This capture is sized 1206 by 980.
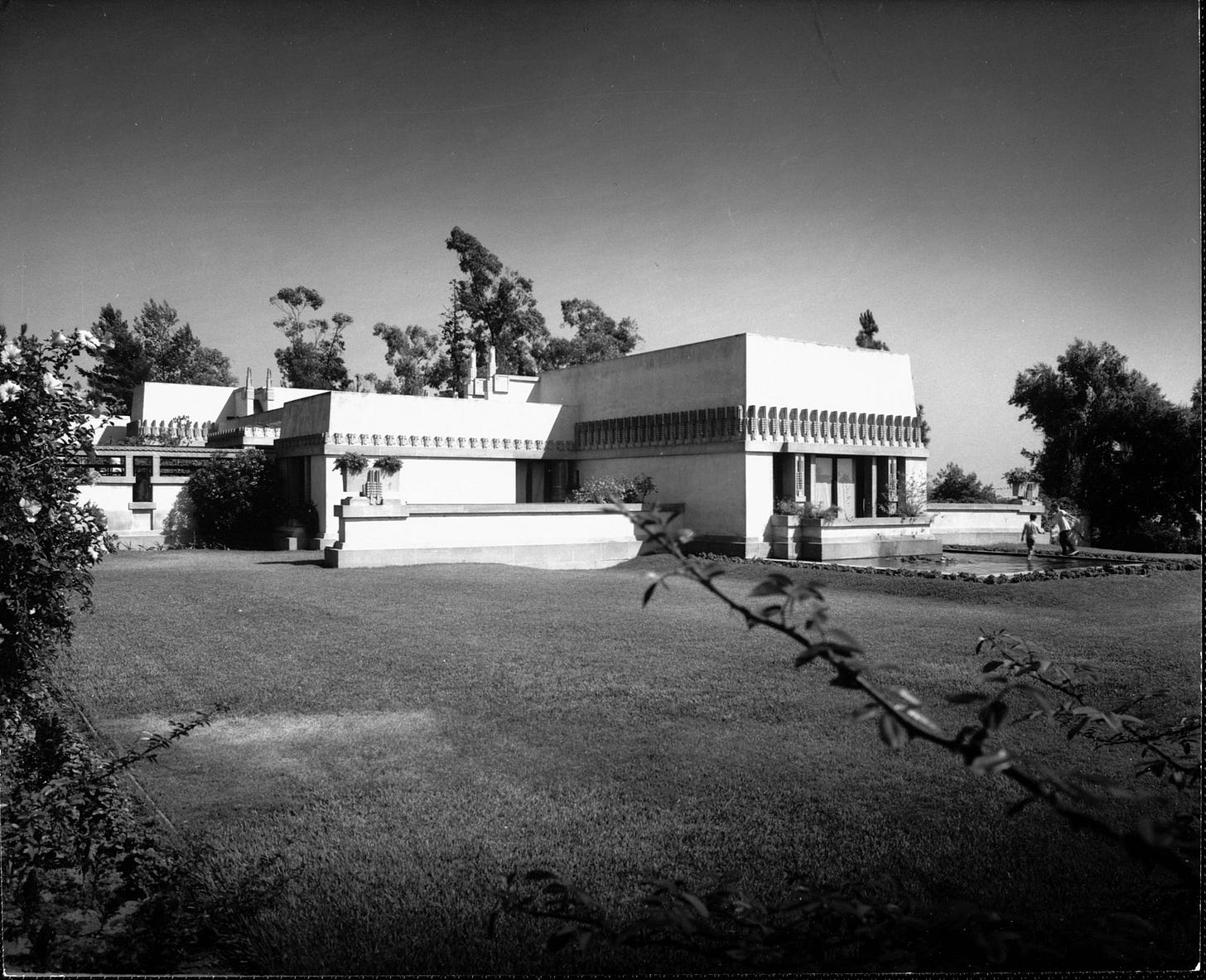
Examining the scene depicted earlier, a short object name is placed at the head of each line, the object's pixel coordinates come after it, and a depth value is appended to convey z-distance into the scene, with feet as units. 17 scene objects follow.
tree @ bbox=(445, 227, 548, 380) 118.01
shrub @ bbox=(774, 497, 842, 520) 62.28
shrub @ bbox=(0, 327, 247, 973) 9.17
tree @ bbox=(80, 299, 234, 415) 132.77
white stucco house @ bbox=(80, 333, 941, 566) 60.18
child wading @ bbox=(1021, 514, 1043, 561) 60.59
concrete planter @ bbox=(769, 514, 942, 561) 61.46
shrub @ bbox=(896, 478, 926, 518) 69.41
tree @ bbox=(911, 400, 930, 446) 74.59
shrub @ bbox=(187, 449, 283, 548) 67.15
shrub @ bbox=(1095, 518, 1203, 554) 67.46
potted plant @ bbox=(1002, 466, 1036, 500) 82.84
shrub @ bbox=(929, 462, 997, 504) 87.71
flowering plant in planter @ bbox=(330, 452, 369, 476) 61.26
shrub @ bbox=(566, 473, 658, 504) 65.77
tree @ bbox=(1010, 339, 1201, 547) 66.03
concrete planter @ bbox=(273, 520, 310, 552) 65.48
